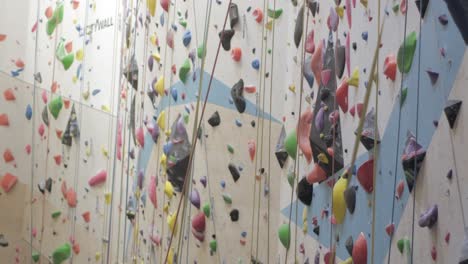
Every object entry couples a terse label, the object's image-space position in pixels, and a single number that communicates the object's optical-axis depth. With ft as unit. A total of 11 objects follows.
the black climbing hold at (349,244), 16.59
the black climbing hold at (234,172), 21.15
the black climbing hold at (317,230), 18.03
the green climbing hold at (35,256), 31.72
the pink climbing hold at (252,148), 20.52
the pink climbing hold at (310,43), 18.44
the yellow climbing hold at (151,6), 26.43
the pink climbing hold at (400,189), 14.96
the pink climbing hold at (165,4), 25.45
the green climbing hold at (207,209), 22.41
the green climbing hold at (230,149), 21.50
